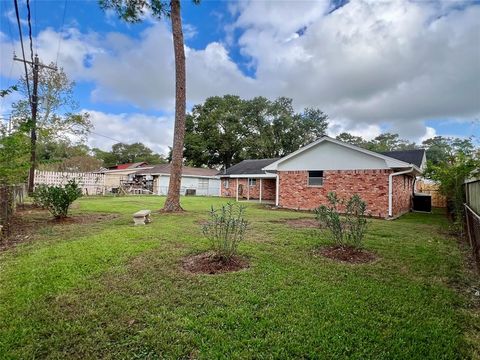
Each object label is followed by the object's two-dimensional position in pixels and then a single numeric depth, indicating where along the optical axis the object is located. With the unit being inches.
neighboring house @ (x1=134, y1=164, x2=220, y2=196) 1164.5
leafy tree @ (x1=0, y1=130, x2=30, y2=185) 275.5
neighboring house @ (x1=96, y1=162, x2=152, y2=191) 1217.2
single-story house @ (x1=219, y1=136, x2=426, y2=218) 482.6
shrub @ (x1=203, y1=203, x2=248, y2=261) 181.2
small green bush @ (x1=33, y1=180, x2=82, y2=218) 333.7
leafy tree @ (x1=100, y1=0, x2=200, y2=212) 437.7
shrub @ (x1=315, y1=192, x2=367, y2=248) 207.2
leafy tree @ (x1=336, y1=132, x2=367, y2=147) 1643.7
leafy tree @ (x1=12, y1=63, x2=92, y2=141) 786.2
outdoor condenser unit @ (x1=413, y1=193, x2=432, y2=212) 613.2
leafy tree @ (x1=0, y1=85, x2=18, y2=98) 282.2
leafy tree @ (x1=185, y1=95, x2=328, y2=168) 1515.7
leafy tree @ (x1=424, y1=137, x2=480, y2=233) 331.0
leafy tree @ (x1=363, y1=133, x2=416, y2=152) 1697.3
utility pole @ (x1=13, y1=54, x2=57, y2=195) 627.2
